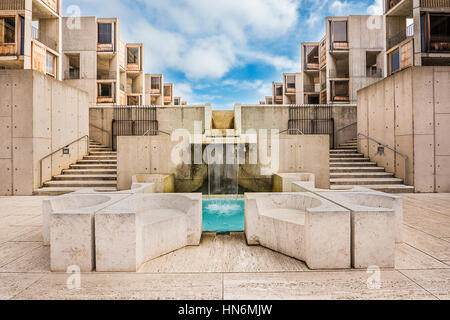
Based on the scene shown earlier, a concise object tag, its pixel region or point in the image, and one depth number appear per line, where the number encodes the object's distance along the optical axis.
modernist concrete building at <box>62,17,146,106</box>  23.16
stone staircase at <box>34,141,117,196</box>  8.87
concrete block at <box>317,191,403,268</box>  3.07
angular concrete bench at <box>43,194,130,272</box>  3.05
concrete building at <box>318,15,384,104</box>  23.02
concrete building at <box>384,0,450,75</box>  15.06
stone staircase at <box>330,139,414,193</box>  8.97
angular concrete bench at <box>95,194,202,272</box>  3.05
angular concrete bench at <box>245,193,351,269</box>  3.07
